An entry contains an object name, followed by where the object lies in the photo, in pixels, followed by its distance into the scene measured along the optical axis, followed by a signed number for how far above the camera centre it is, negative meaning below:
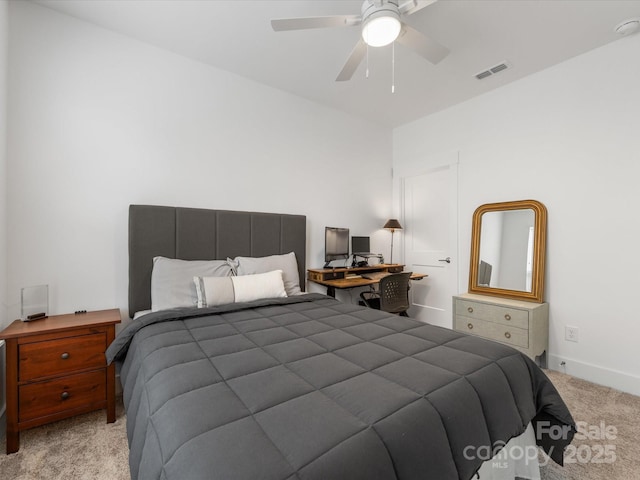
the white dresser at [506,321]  2.62 -0.80
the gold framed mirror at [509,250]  2.88 -0.11
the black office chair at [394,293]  3.02 -0.60
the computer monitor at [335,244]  3.52 -0.10
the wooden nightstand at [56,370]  1.69 -0.87
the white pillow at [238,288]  2.24 -0.44
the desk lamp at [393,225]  4.11 +0.17
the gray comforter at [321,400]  0.77 -0.57
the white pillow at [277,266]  2.65 -0.30
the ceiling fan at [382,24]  1.59 +1.21
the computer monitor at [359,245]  3.86 -0.12
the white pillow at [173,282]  2.21 -0.38
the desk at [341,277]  3.15 -0.49
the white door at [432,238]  3.70 -0.01
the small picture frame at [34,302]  1.97 -0.50
